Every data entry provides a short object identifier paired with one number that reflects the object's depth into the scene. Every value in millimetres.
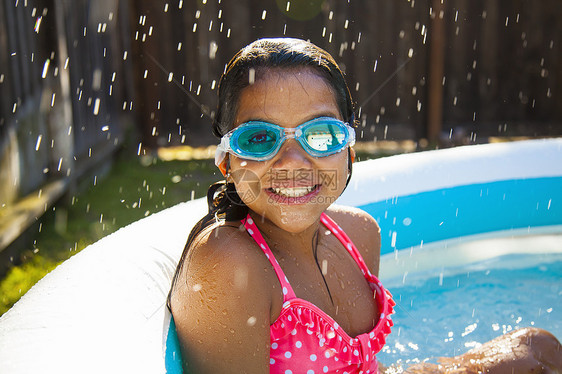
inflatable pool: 643
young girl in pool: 685
